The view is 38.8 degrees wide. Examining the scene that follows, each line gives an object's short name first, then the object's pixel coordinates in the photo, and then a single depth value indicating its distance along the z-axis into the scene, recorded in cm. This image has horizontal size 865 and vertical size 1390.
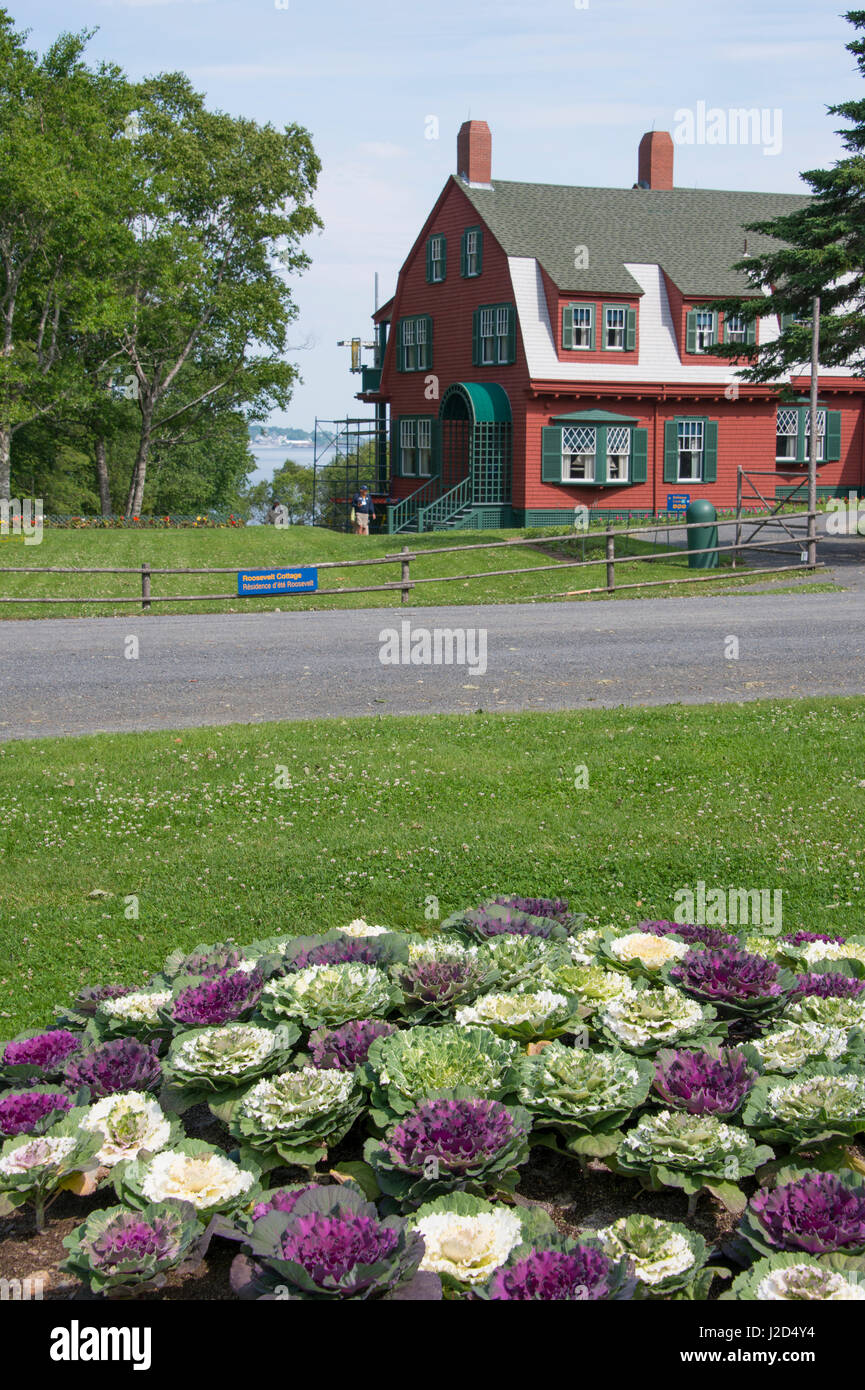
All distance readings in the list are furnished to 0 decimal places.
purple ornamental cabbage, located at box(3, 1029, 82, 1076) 398
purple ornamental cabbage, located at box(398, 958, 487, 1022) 412
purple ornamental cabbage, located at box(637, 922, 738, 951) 467
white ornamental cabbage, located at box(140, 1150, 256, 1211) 320
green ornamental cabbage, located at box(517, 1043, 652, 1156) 345
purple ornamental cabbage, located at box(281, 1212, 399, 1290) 275
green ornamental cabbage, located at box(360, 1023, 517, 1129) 351
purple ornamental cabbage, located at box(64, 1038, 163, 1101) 384
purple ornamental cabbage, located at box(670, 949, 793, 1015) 414
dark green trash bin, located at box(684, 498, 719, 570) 2775
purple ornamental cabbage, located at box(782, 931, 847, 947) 510
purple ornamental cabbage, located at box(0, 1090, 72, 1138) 352
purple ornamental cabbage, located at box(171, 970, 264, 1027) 404
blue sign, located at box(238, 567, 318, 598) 2295
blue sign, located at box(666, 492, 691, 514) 4106
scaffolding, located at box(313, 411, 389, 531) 4878
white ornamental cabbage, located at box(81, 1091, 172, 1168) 352
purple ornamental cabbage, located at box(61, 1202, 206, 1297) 286
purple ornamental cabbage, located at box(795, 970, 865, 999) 429
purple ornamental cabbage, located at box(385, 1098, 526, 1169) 322
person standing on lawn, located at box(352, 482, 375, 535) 4275
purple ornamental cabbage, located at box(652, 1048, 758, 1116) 350
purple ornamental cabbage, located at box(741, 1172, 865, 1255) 293
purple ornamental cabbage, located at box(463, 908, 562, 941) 479
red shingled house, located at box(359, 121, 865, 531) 3919
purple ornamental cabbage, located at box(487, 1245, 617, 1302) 271
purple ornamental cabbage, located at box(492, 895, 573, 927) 514
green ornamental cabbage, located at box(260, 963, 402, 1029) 400
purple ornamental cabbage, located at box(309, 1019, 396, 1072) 377
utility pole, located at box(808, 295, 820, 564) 2584
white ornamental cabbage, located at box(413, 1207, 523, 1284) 291
